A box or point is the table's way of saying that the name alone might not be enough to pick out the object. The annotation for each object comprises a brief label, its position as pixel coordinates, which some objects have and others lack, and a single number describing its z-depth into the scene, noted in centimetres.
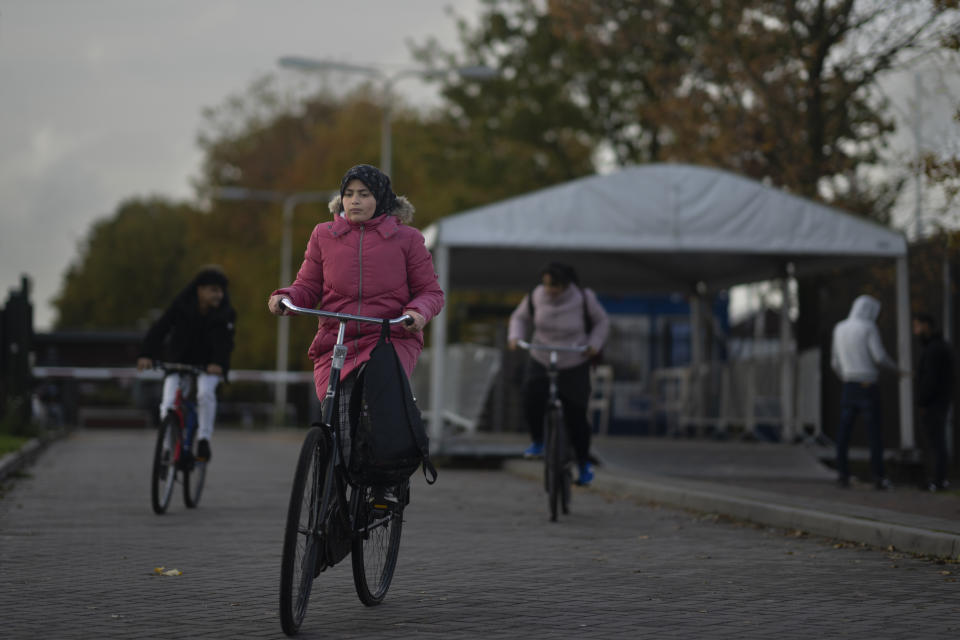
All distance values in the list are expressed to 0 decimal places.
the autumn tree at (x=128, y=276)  6781
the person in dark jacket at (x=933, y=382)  1587
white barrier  3772
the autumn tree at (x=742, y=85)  2339
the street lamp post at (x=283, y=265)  4274
